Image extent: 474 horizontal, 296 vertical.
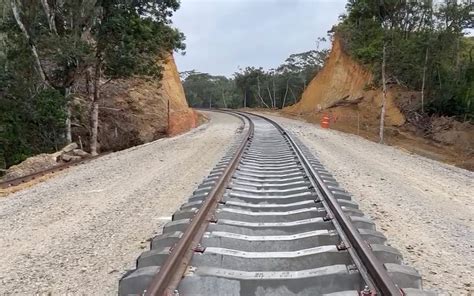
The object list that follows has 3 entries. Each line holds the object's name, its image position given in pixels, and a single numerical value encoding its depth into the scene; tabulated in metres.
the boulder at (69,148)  19.81
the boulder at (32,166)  15.58
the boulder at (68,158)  18.42
